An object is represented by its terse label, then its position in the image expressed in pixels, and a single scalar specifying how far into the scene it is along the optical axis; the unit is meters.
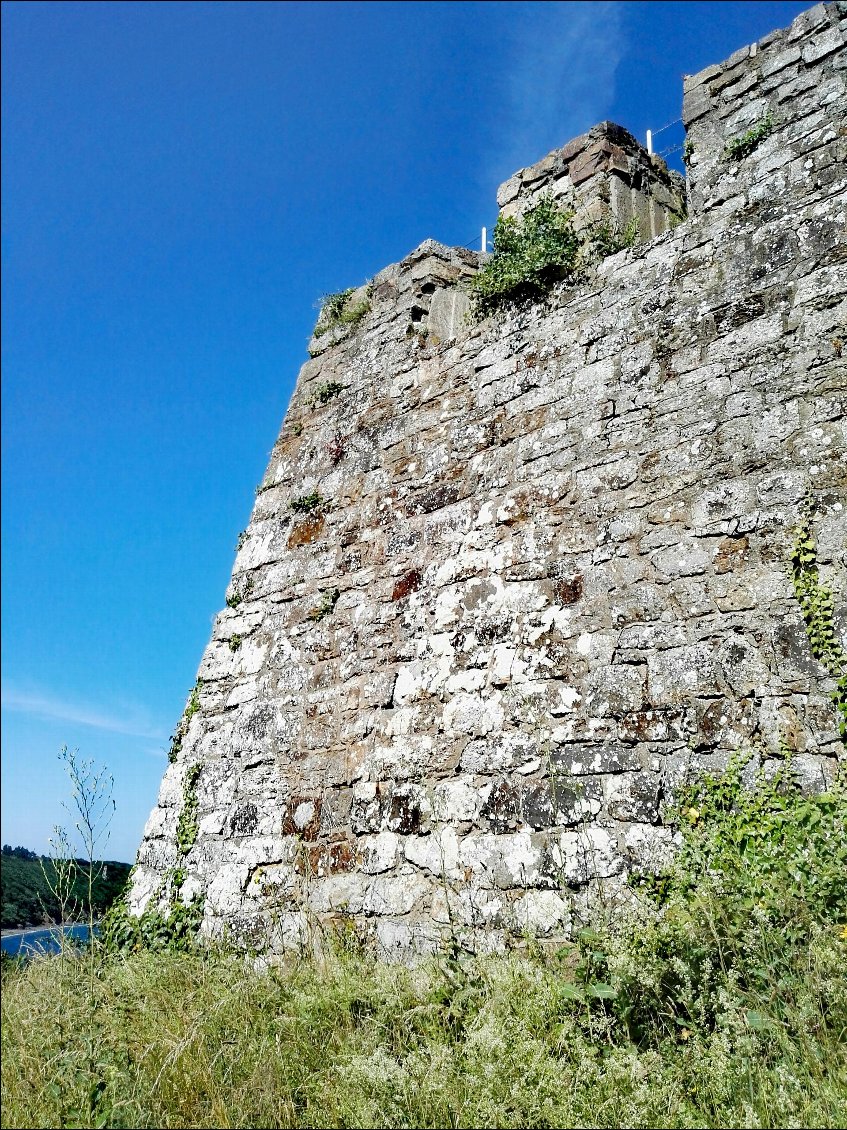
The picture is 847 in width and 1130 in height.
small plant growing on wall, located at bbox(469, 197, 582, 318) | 5.32
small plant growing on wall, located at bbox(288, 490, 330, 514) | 6.11
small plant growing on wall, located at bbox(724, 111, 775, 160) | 4.52
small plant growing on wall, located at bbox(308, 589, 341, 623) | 5.59
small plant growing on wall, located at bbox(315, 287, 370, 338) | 6.86
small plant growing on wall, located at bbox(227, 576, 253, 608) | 6.18
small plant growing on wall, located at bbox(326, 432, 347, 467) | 6.23
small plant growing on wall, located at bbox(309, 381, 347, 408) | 6.64
